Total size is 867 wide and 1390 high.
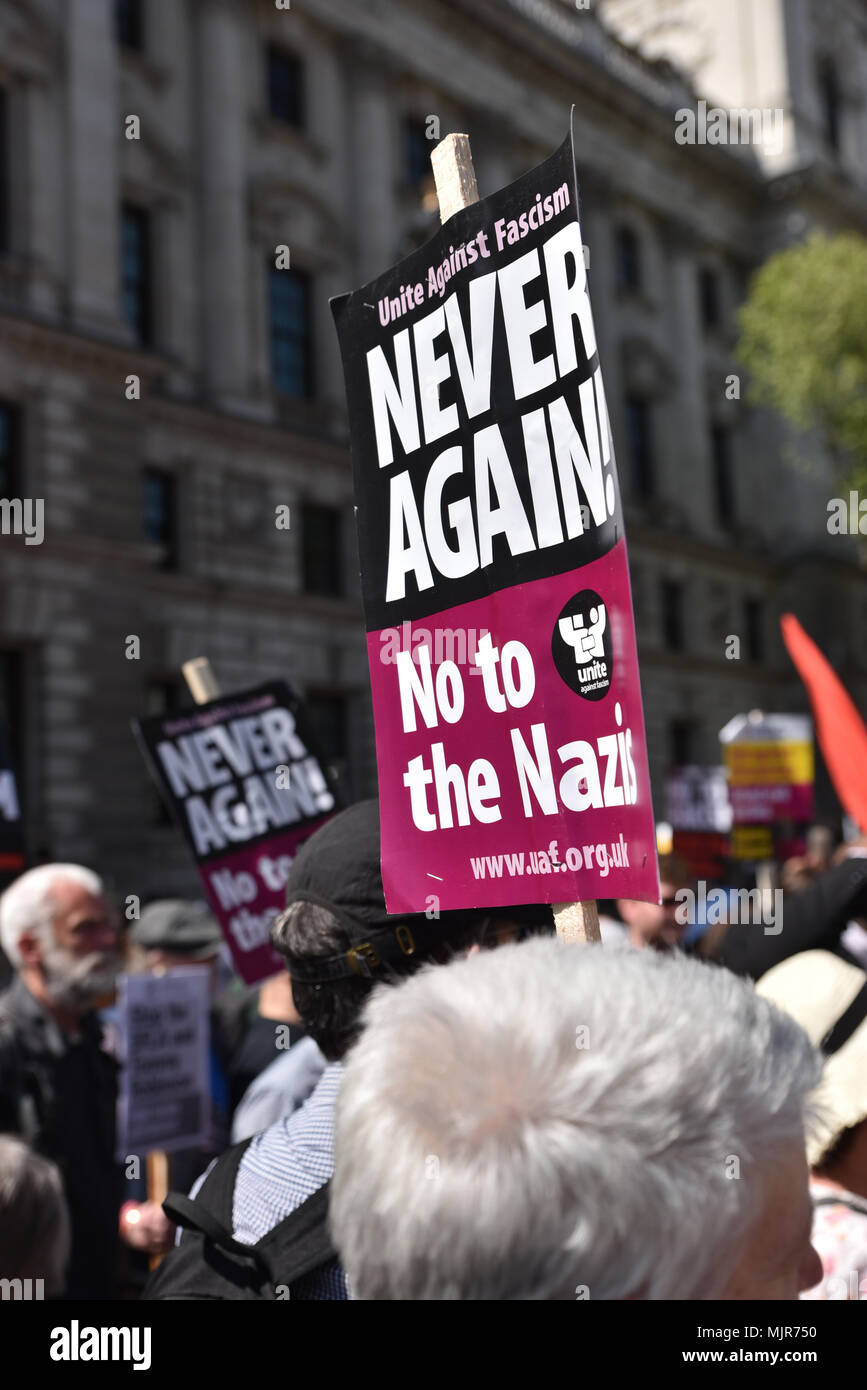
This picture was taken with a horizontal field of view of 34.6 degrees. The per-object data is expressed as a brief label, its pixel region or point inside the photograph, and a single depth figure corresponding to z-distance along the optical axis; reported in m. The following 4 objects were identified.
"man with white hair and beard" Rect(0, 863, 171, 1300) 3.71
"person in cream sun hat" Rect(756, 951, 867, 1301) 2.21
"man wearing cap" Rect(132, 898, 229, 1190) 5.62
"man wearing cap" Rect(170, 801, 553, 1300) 1.92
